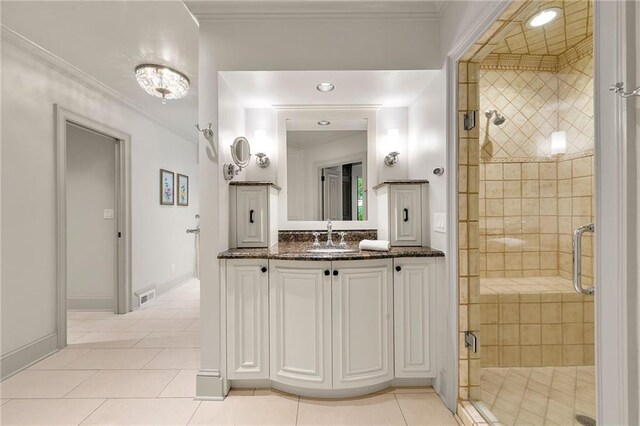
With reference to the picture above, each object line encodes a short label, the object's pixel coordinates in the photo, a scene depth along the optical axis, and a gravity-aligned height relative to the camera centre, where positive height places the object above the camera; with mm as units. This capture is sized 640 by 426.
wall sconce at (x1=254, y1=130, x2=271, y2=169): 2512 +577
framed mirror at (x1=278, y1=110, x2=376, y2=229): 2549 +403
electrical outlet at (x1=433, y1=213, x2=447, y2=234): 1807 -71
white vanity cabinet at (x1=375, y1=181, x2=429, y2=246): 2146 -10
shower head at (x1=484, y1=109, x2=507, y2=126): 2488 +824
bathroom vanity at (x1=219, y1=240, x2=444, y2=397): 1760 -662
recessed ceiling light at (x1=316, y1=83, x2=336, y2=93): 2088 +915
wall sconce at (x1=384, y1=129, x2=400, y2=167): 2486 +589
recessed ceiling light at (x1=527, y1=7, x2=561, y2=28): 1826 +1270
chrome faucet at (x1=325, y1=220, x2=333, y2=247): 2350 -181
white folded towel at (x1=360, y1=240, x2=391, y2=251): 1916 -226
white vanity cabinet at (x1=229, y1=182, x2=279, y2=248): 2121 -18
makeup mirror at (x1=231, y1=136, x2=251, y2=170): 2098 +454
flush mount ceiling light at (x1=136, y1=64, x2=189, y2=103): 2535 +1191
